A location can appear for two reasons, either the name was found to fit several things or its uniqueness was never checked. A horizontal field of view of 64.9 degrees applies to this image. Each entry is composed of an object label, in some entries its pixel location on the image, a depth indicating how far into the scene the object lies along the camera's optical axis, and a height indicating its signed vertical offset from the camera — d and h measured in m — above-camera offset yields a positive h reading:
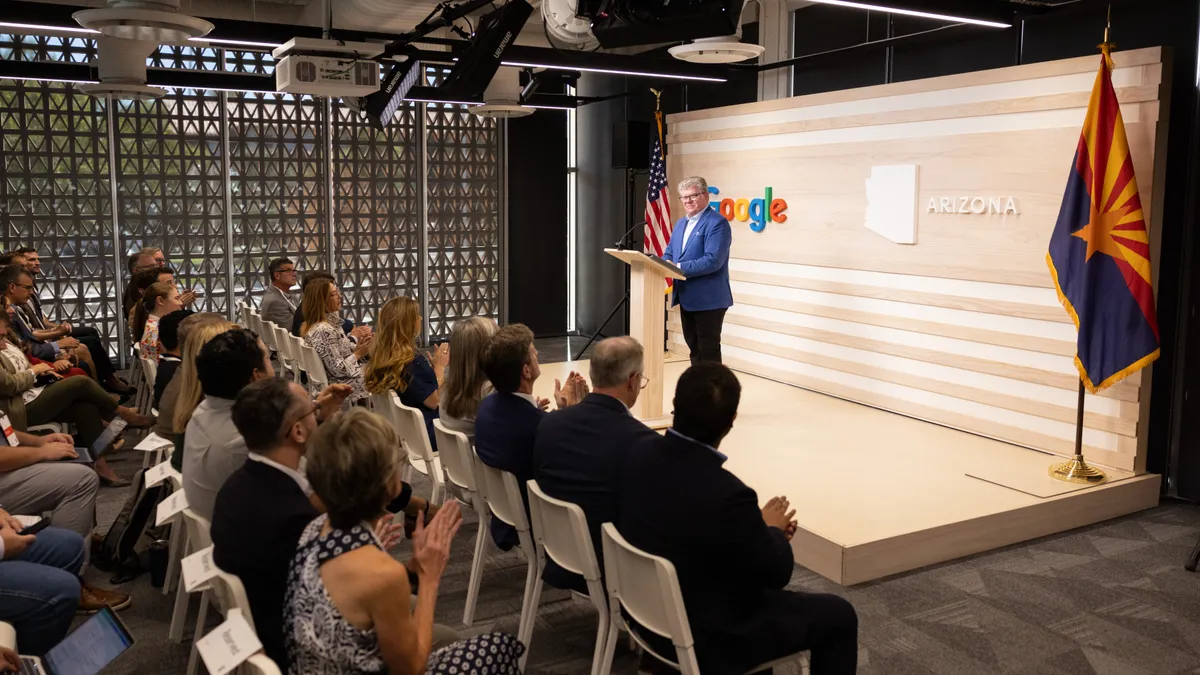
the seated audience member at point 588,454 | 3.22 -0.78
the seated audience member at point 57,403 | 5.20 -1.06
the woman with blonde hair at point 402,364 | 5.10 -0.74
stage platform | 4.62 -1.47
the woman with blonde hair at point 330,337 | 5.82 -0.68
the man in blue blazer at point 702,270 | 6.92 -0.30
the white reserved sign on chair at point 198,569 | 2.72 -1.01
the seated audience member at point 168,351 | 5.17 -0.73
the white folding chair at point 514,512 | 3.58 -1.11
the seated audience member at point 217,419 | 3.24 -0.68
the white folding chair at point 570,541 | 3.06 -1.06
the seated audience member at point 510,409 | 3.70 -0.72
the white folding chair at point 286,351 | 7.10 -0.97
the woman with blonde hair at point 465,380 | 4.27 -0.70
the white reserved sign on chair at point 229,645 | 2.21 -1.01
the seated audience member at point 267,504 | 2.60 -0.78
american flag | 9.90 +0.23
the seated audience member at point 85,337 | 7.69 -0.98
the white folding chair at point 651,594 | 2.60 -1.06
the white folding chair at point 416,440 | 4.62 -1.07
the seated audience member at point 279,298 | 8.18 -0.63
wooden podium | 6.45 -0.57
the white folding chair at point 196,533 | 3.08 -1.01
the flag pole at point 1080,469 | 5.48 -1.40
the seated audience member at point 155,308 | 6.13 -0.54
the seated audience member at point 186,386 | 3.85 -0.68
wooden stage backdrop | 6.01 -0.12
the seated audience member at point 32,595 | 3.15 -1.25
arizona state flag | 5.37 -0.13
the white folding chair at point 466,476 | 4.00 -1.09
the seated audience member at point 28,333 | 6.54 -0.80
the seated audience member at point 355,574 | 2.19 -0.82
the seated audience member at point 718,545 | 2.62 -0.90
